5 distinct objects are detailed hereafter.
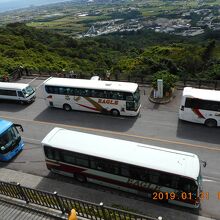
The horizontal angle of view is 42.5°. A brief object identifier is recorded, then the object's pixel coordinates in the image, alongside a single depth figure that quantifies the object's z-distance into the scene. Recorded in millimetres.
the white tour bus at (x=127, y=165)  14508
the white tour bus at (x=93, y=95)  24562
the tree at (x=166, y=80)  27734
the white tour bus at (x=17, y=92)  29547
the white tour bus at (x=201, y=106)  21812
